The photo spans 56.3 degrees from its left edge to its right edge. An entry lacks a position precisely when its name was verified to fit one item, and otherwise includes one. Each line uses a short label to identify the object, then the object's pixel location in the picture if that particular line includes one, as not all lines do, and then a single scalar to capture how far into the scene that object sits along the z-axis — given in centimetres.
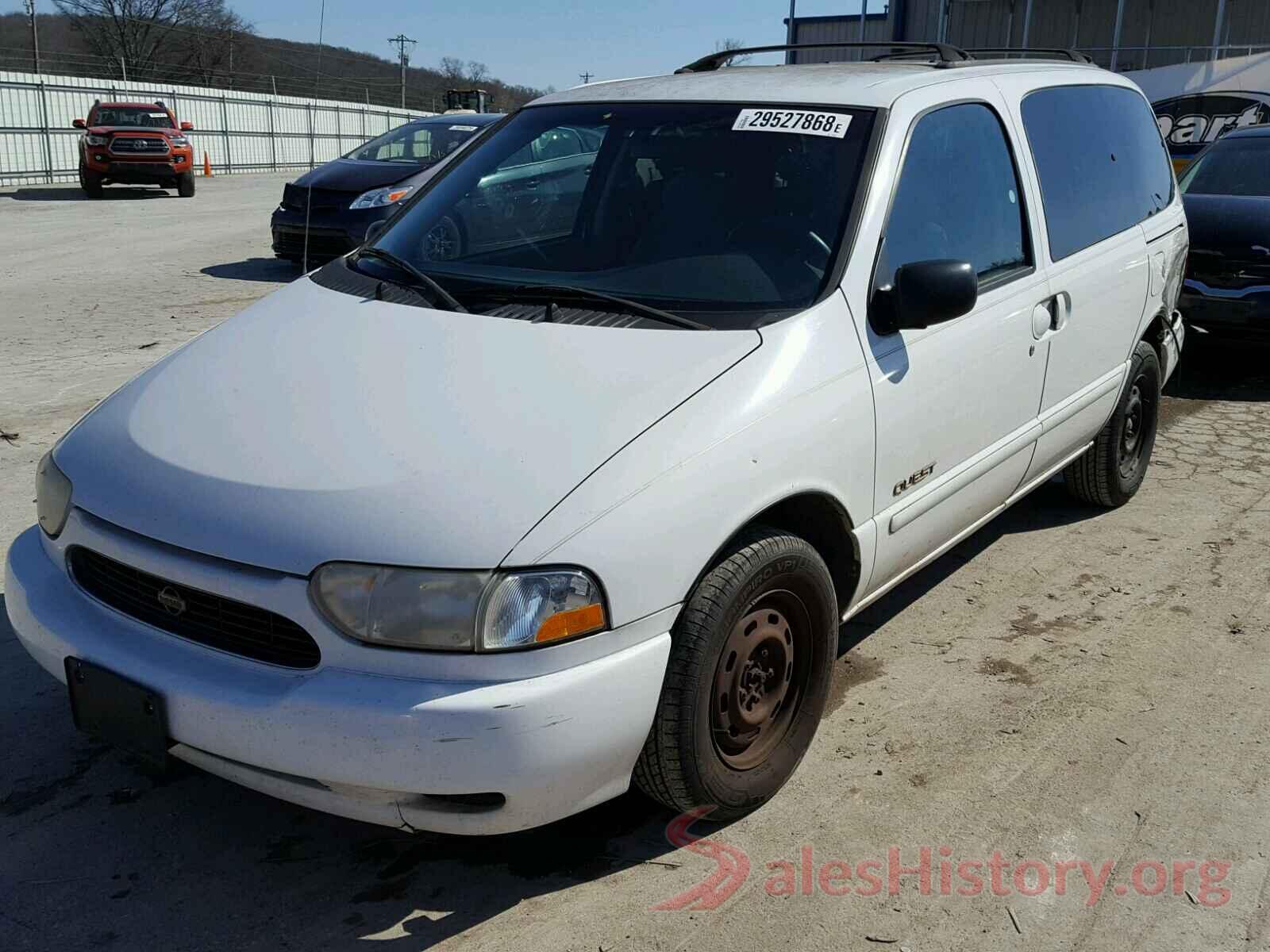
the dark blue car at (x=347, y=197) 1132
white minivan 237
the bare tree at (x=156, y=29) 5703
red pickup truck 2075
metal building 2764
